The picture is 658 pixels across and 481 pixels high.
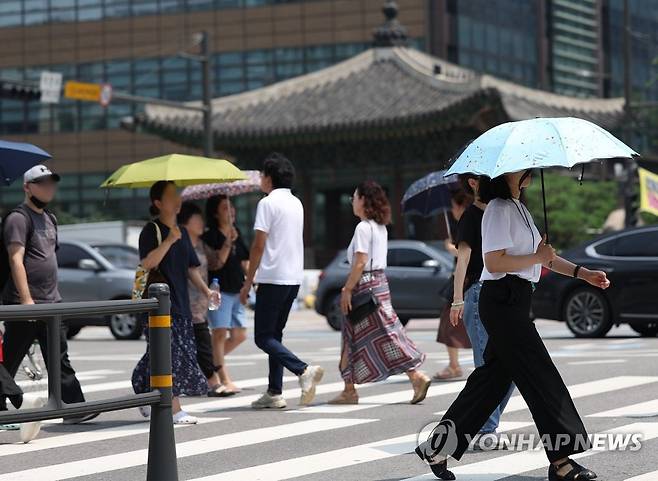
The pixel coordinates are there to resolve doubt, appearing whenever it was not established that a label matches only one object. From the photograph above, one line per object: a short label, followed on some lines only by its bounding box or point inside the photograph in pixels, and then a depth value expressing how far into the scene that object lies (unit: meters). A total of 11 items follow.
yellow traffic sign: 29.45
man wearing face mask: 9.54
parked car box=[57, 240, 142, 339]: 22.91
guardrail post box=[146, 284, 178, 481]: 6.89
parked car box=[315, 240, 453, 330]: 23.61
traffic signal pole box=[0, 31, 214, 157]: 33.38
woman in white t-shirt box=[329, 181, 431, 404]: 11.12
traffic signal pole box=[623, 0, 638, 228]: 32.56
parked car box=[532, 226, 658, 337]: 18.33
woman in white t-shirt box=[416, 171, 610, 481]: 7.03
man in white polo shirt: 10.80
